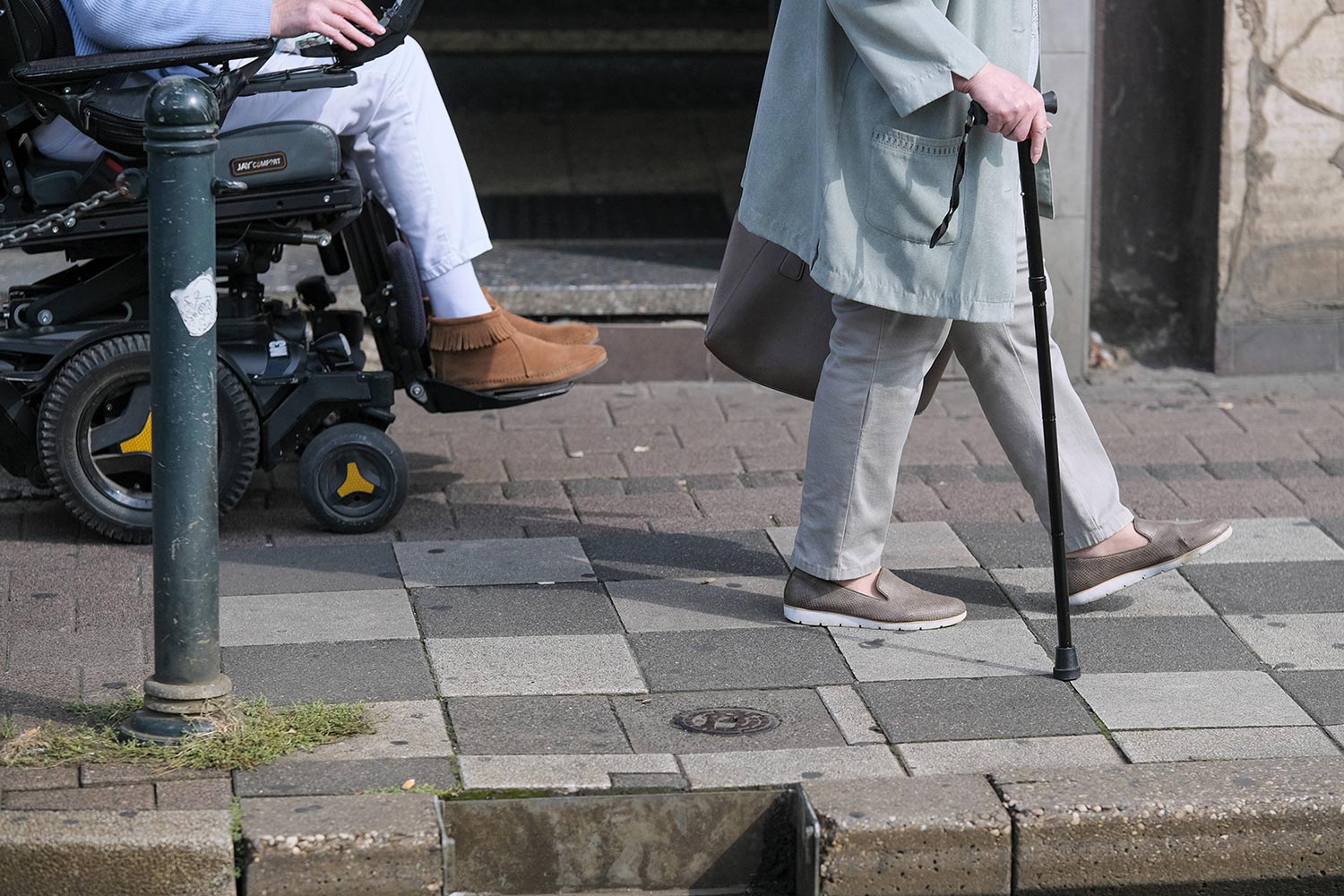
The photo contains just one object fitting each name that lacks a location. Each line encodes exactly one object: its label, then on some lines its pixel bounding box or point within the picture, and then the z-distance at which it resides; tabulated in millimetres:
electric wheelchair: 8266
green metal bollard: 6109
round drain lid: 6715
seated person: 8797
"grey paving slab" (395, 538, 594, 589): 8391
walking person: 6840
